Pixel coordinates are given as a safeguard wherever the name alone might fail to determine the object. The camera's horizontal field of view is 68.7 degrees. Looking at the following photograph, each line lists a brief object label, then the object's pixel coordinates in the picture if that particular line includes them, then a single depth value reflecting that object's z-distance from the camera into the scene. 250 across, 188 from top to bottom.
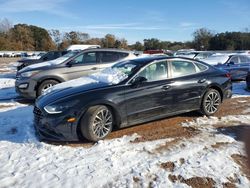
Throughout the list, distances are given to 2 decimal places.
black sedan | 3.24
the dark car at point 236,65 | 8.53
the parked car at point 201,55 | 14.35
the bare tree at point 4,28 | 55.86
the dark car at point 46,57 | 11.37
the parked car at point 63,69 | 5.70
